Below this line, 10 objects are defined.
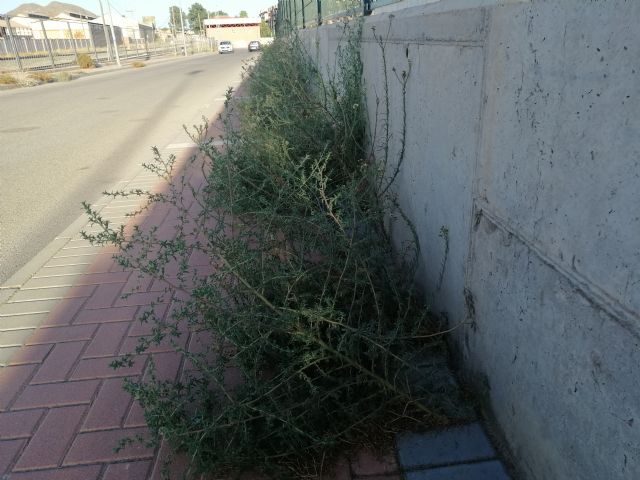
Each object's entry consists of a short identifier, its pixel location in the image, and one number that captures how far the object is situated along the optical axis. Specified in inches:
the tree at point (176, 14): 4044.3
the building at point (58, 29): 1314.1
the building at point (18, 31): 1124.5
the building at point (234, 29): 3444.9
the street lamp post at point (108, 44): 1445.6
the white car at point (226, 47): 2048.5
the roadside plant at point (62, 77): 932.0
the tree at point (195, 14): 4375.2
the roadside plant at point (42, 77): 900.7
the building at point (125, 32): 1762.7
